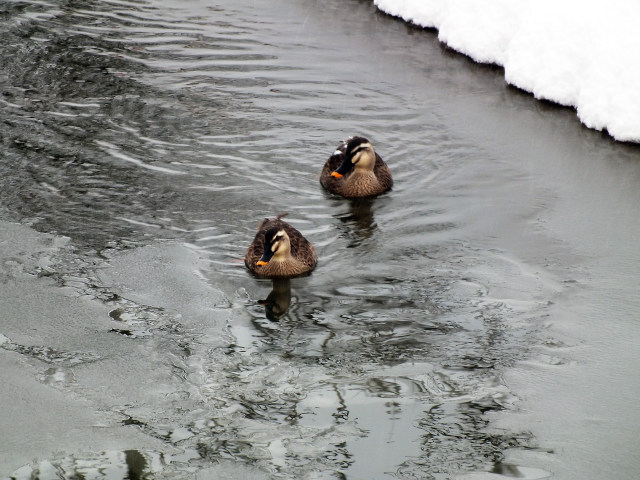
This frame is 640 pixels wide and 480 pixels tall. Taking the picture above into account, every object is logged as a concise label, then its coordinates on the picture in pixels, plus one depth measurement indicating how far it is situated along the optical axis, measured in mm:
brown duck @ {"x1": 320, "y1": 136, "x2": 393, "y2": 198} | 19547
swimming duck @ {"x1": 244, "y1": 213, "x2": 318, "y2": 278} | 15859
